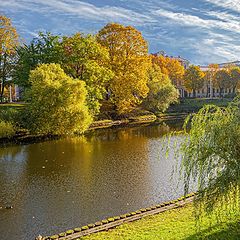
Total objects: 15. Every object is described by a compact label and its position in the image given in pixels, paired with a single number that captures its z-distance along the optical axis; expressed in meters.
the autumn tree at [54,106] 36.12
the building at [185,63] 140.76
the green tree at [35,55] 46.28
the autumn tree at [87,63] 44.97
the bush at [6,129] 34.50
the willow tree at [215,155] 9.39
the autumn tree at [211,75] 95.45
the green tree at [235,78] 90.19
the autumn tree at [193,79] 84.50
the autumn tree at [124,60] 50.28
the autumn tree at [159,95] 59.00
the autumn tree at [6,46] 47.72
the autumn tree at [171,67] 81.31
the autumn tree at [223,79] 90.50
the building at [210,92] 99.46
